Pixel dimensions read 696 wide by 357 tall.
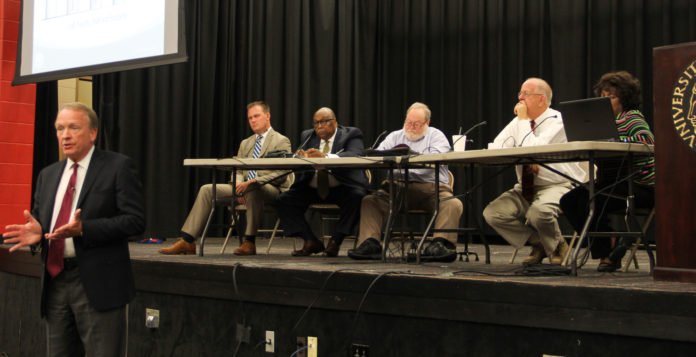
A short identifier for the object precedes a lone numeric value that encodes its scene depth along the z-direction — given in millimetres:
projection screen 5293
